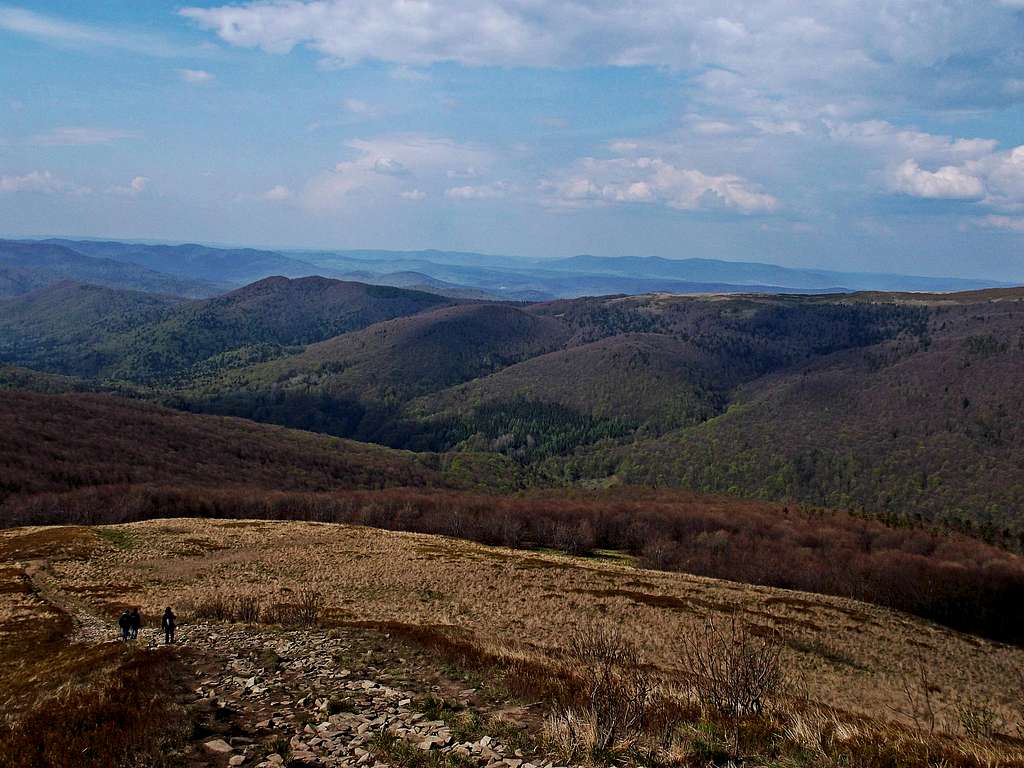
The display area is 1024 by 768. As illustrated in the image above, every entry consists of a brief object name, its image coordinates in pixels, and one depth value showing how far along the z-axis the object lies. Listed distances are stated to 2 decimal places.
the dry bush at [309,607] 28.98
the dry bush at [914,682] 33.72
